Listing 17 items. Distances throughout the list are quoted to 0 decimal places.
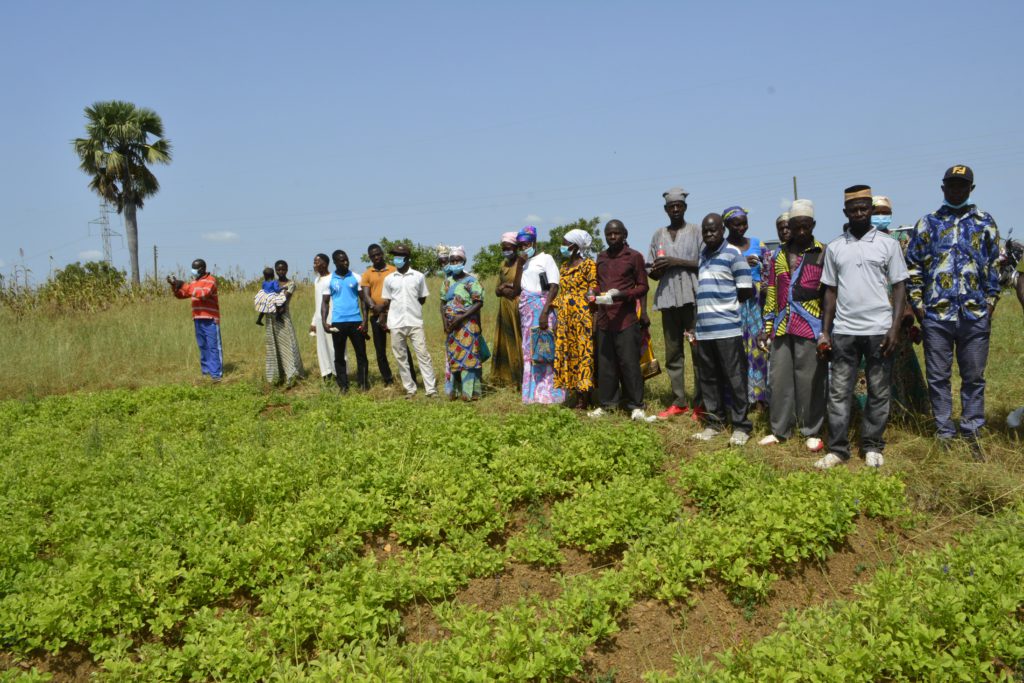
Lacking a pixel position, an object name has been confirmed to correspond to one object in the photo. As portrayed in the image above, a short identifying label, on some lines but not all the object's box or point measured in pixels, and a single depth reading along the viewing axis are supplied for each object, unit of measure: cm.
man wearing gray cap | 704
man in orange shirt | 955
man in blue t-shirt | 979
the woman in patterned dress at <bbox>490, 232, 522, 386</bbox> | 862
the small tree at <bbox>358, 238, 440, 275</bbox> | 3200
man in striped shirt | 645
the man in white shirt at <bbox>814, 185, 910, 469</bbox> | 548
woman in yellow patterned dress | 750
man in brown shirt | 716
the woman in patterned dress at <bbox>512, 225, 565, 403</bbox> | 794
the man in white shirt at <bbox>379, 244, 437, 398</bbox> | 922
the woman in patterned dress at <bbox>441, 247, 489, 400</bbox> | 877
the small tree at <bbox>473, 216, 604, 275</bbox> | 2684
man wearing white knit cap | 598
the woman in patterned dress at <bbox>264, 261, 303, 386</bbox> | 1067
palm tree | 2620
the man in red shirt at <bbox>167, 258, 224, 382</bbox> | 1137
